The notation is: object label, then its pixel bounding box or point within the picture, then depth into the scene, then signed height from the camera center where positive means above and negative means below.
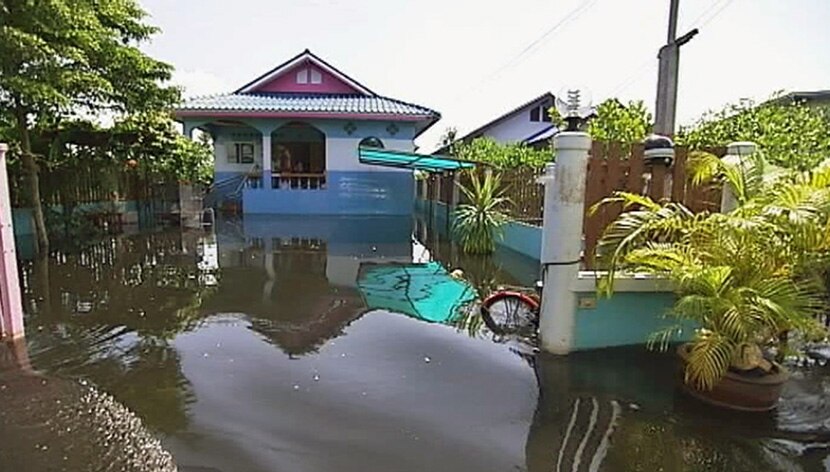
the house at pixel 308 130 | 17.80 +1.76
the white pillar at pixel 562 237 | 4.23 -0.38
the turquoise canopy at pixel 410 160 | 13.58 +0.72
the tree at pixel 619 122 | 10.22 +1.31
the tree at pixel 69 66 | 8.12 +1.86
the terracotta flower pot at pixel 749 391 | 3.48 -1.26
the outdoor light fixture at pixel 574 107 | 4.84 +0.74
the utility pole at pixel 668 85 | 9.12 +1.78
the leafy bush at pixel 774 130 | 7.56 +0.99
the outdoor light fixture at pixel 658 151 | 4.47 +0.33
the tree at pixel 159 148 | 11.90 +0.80
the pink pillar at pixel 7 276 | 4.56 -0.83
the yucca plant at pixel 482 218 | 10.16 -0.57
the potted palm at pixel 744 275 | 3.34 -0.53
